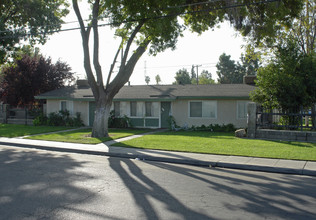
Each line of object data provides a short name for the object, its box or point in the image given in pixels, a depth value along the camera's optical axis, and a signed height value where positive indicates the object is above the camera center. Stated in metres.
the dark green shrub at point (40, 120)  24.30 -0.43
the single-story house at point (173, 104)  19.88 +0.76
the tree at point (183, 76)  73.94 +9.71
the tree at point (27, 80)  28.55 +3.48
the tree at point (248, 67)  59.10 +9.87
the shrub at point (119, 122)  21.84 -0.56
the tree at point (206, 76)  70.12 +12.41
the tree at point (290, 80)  14.44 +1.64
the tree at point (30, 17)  20.98 +7.12
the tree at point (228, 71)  63.28 +9.35
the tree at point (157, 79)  89.29 +10.72
